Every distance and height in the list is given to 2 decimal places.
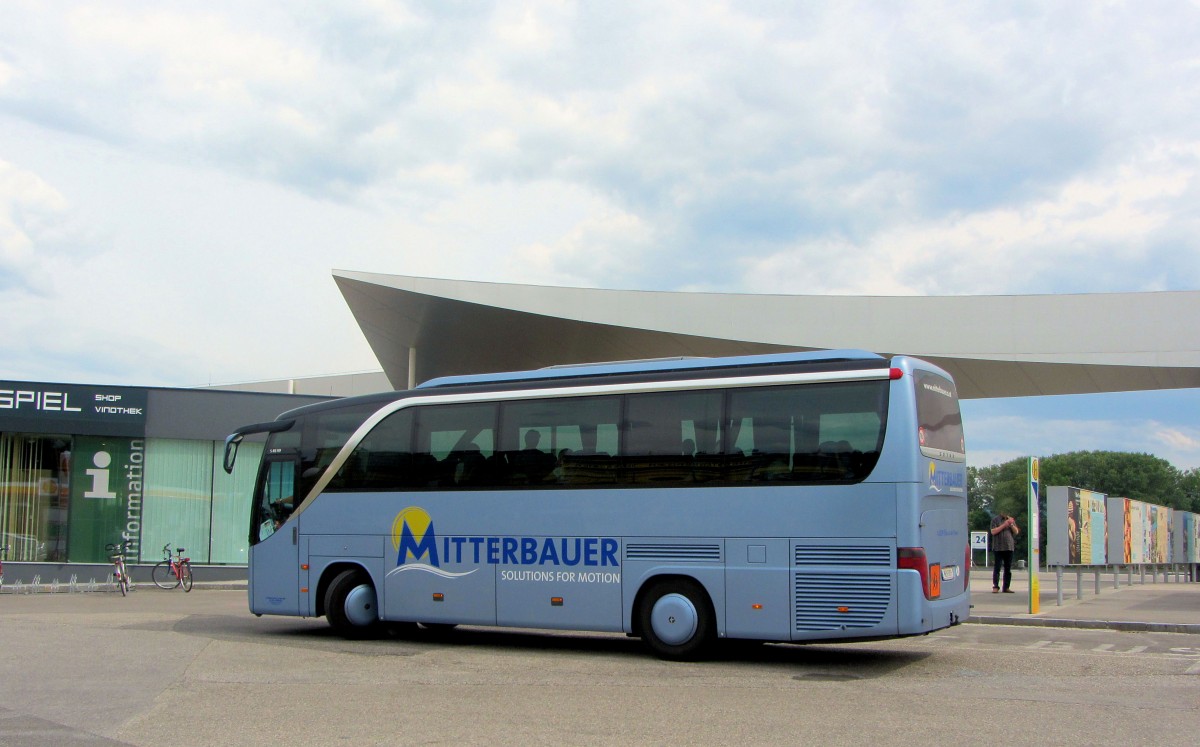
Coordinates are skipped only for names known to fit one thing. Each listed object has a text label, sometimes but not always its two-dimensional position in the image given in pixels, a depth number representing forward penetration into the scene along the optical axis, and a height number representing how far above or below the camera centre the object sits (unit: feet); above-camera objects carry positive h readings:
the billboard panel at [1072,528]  57.16 -2.02
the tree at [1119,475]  357.00 +4.89
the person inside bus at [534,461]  39.78 +0.81
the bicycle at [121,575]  74.33 -6.38
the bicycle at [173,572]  80.38 -6.75
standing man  68.39 -3.14
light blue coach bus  33.99 -0.64
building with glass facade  85.61 +0.53
